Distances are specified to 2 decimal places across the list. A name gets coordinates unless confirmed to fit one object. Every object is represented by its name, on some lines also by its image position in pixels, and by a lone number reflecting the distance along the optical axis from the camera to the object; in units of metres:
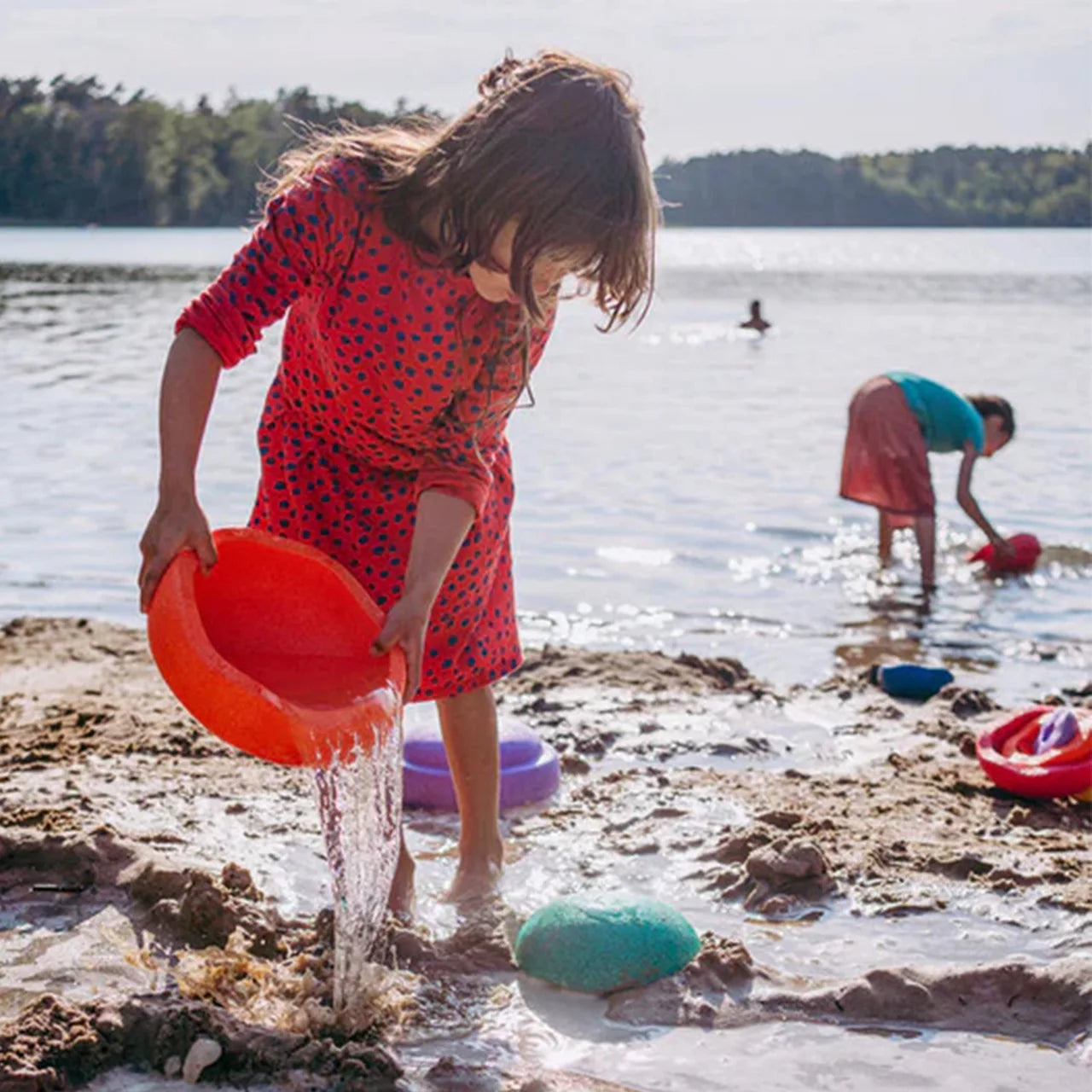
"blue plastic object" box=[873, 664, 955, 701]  5.40
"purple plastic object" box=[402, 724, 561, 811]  4.05
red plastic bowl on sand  4.09
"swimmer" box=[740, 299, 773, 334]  24.77
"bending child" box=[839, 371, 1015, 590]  7.71
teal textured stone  2.99
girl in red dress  2.52
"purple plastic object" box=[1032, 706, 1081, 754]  4.25
